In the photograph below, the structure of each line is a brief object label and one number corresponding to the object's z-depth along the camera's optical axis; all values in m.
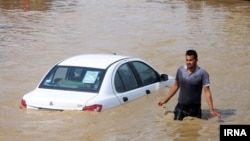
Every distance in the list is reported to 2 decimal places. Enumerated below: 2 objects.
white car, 20.66
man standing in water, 19.14
